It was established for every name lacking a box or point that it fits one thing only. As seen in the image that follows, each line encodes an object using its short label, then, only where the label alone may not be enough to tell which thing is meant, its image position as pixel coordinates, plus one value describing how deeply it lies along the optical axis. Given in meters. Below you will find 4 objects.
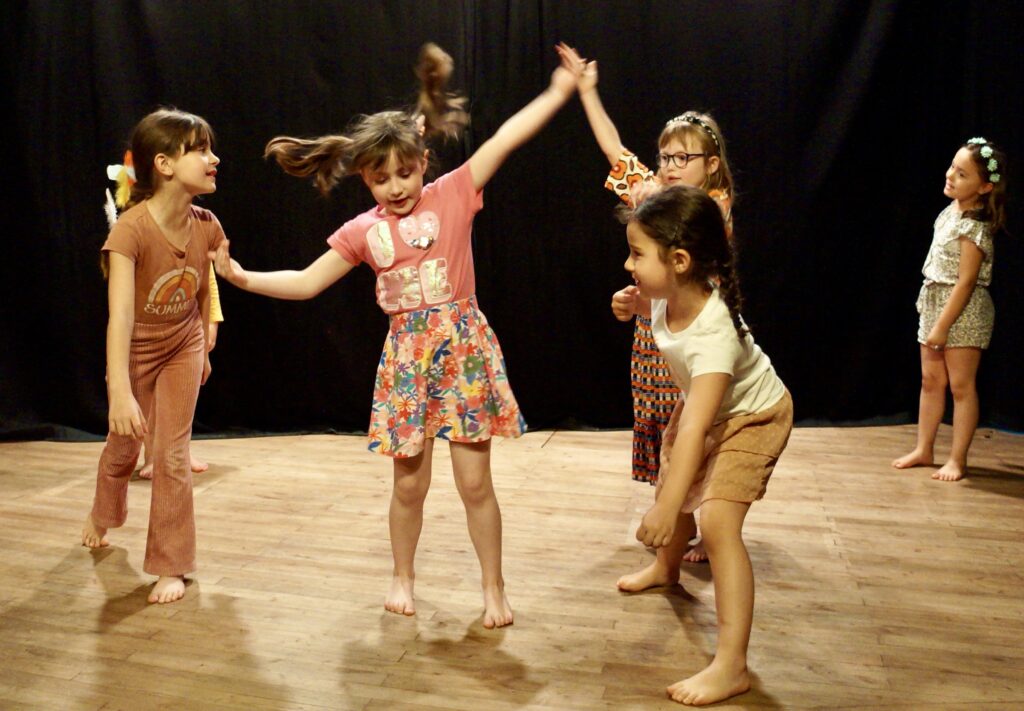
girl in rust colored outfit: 2.52
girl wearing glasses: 2.66
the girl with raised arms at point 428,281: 2.32
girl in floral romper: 3.62
